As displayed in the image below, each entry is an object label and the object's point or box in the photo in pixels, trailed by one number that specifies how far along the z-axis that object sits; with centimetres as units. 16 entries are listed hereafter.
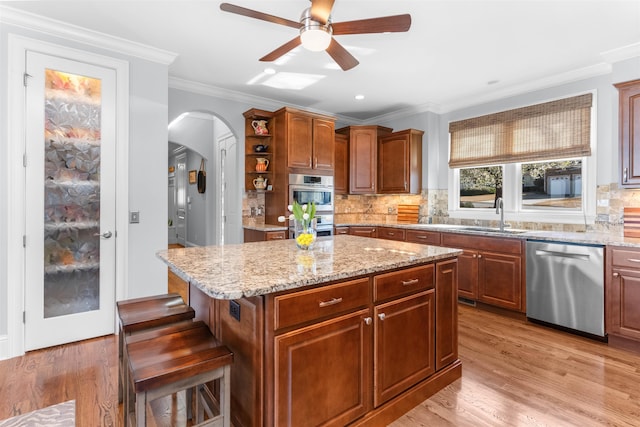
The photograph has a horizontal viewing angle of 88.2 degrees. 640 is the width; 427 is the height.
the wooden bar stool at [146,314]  169
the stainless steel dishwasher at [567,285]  292
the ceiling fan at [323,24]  197
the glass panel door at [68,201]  275
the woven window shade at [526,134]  369
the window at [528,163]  371
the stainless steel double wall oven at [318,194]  449
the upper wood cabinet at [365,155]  540
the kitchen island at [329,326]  141
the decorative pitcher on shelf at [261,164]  469
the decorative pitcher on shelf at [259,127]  467
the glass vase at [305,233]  225
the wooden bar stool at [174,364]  122
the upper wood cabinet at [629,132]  296
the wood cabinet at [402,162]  502
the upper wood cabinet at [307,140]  445
